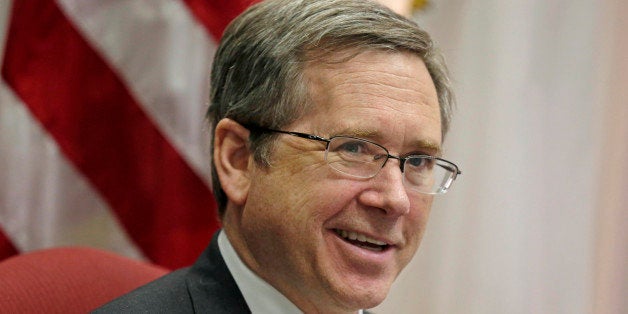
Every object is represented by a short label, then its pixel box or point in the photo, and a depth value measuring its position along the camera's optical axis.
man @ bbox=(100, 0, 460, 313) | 2.69
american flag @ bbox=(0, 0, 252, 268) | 3.02
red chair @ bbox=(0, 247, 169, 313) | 2.76
